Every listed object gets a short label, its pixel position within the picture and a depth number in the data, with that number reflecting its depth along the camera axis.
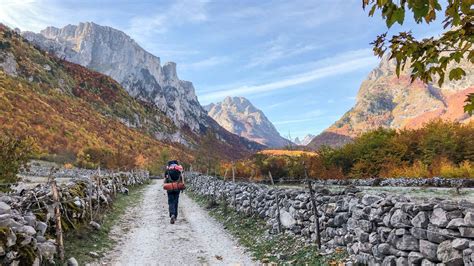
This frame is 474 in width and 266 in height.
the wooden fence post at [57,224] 7.39
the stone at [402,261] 5.73
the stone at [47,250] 6.64
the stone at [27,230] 6.27
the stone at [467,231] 4.75
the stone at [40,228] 7.20
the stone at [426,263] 5.21
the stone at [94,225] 10.74
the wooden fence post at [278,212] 10.69
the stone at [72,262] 7.20
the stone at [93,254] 8.26
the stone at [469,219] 4.75
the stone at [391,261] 5.99
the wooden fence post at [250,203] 13.75
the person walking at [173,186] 13.49
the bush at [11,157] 12.96
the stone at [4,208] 6.34
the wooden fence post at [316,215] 8.46
